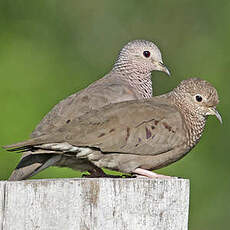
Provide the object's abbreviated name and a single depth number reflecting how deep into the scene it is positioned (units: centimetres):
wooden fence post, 834
